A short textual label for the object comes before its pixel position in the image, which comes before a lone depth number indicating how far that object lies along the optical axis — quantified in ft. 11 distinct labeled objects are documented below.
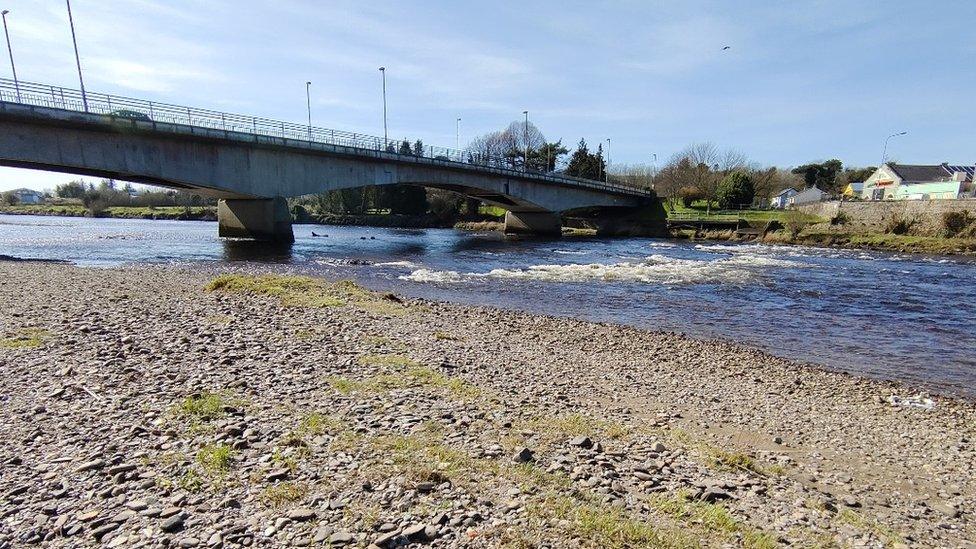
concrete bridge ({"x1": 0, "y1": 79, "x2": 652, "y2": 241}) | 103.24
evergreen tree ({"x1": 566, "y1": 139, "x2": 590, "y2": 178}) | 348.79
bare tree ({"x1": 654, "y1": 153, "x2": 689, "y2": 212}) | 304.50
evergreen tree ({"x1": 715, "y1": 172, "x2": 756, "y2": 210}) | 271.08
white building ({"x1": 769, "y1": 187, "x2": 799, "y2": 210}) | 334.60
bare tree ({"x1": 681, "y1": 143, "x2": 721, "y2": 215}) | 293.23
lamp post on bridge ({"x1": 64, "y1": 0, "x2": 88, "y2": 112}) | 127.14
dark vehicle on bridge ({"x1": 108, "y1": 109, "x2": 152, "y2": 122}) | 109.91
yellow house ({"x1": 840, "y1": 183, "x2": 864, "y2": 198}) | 350.97
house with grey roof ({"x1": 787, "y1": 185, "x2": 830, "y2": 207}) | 312.71
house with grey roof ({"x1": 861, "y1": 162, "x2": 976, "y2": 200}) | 281.95
